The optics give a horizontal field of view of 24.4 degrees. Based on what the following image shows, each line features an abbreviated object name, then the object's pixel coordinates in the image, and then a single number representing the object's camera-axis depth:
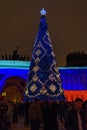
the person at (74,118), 4.38
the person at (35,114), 6.48
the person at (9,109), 8.11
